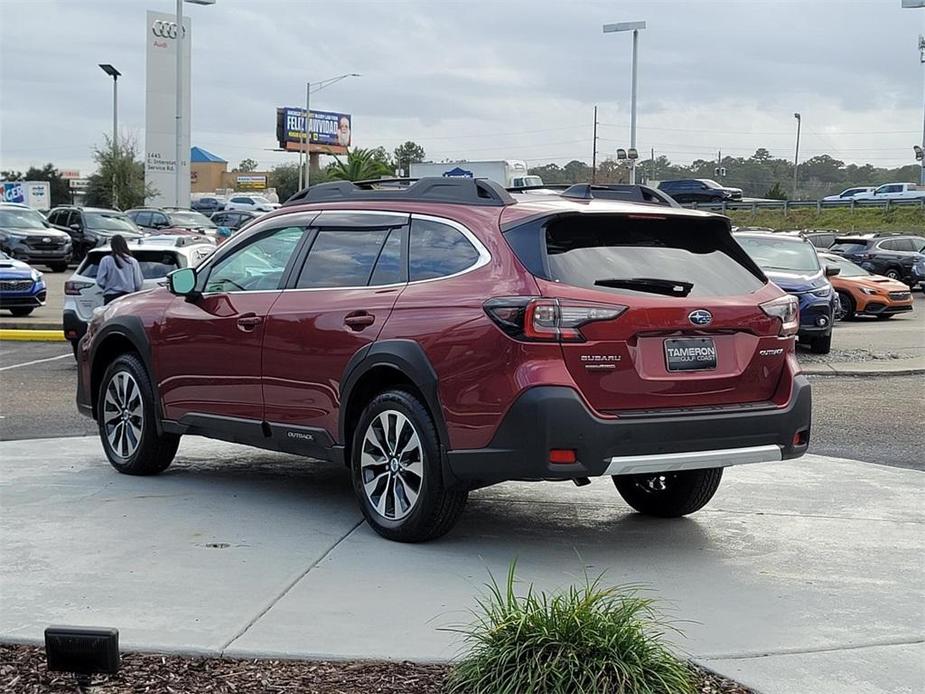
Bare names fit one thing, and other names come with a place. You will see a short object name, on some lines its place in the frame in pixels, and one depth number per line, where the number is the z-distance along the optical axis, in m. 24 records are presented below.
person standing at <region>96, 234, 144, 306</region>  15.19
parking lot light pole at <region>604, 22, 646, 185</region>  42.72
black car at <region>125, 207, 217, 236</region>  41.62
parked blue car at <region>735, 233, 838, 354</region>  17.94
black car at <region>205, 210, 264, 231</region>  46.69
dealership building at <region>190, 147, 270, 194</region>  133.25
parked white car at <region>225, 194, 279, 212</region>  66.47
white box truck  44.84
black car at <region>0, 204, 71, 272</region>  35.41
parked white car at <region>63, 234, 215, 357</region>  15.65
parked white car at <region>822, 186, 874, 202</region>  69.76
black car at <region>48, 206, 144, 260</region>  38.22
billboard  124.00
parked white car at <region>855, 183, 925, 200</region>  64.30
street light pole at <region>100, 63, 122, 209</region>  65.56
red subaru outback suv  6.02
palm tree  77.62
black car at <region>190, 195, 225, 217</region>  70.59
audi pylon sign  70.88
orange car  26.08
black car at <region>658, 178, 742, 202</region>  63.97
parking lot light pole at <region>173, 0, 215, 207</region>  40.31
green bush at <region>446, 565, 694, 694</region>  4.06
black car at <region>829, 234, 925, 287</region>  34.69
